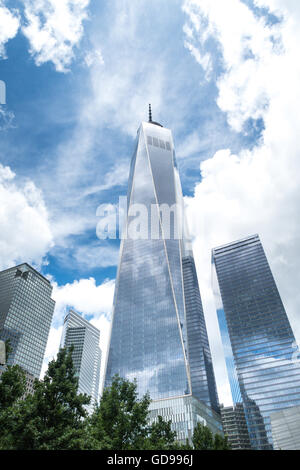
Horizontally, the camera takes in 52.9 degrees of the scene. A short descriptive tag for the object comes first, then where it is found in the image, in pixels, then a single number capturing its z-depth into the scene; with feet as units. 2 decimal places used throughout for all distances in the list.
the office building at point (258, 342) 463.42
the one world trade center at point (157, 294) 396.16
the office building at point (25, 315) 536.83
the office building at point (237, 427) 537.24
